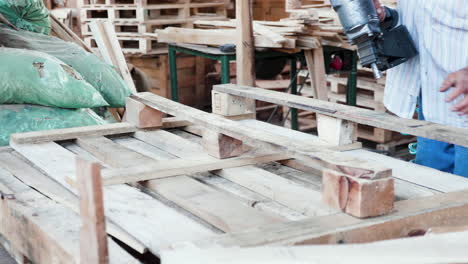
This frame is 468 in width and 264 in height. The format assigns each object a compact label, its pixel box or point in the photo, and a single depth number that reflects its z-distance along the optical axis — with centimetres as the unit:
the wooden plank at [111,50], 549
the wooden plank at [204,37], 552
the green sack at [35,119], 367
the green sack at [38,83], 370
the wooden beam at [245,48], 510
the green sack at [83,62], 451
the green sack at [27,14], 488
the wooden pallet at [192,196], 170
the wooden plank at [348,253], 137
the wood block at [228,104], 318
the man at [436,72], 302
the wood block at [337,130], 265
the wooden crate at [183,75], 816
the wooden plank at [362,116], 229
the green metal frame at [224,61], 562
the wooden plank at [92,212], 156
